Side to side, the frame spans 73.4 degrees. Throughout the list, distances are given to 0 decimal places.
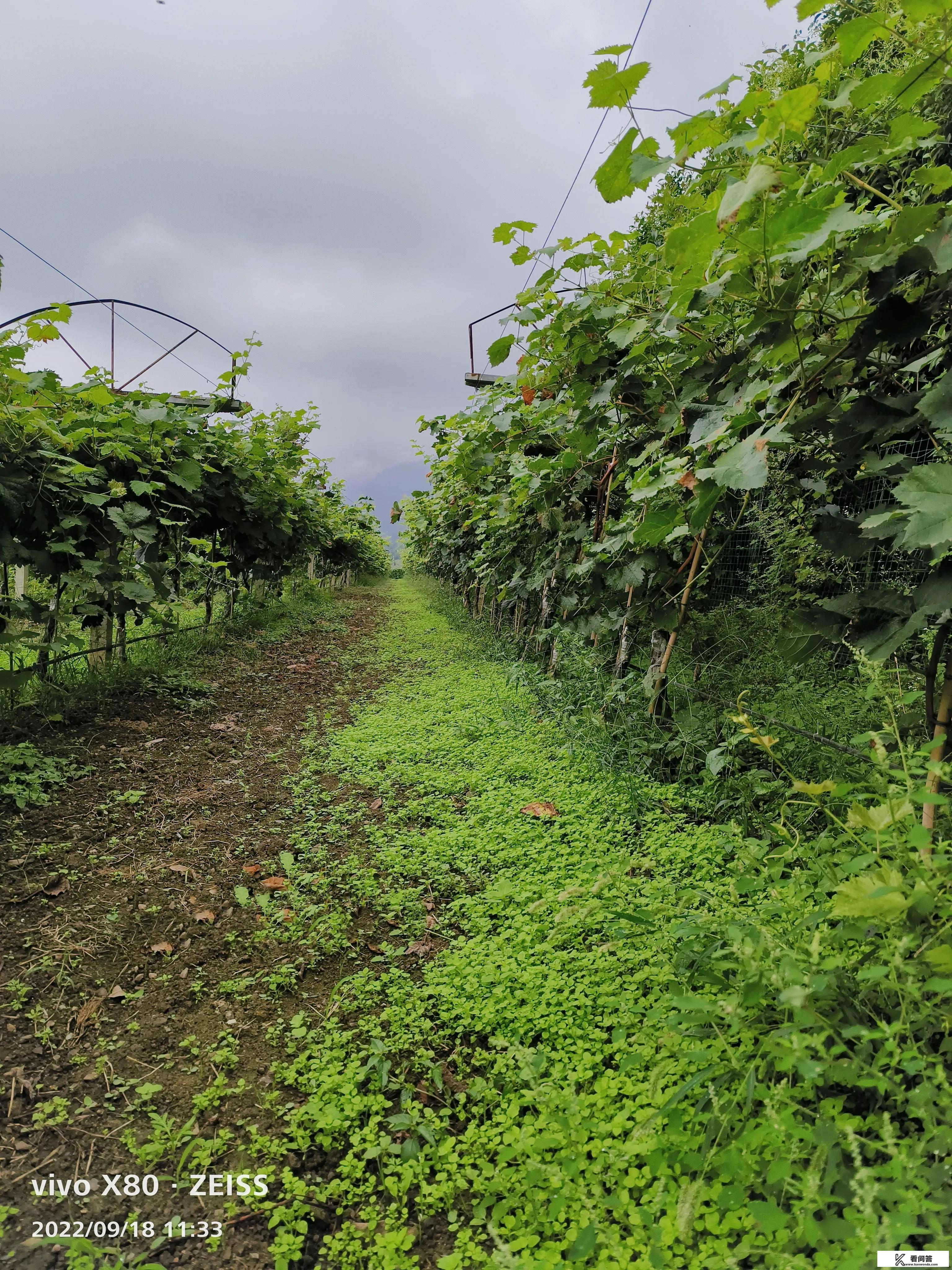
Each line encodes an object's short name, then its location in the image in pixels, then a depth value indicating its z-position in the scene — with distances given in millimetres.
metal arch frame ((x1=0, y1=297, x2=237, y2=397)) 5691
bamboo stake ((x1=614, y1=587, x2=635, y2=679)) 3848
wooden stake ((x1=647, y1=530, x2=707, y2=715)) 2732
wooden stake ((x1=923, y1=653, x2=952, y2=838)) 1628
